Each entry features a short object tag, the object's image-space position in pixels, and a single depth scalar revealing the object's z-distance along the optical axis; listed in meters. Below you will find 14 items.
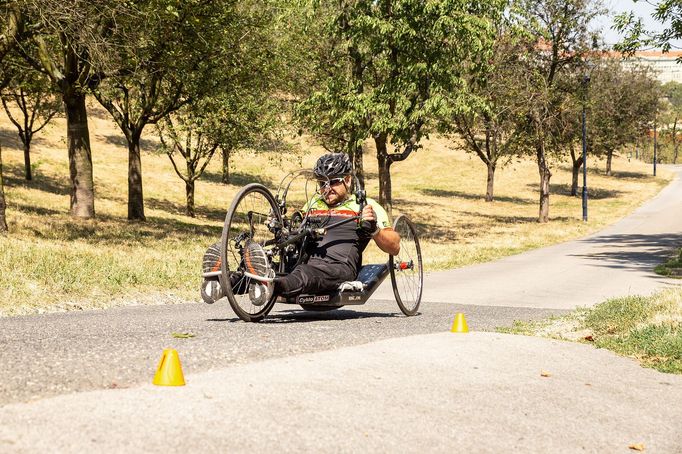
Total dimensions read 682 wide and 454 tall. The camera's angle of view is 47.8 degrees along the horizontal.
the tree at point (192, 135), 34.78
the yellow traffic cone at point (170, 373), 4.88
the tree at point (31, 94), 29.66
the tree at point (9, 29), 18.74
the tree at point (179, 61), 24.80
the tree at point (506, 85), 40.59
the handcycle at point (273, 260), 7.63
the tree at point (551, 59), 40.38
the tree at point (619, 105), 64.82
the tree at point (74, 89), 23.41
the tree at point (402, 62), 29.14
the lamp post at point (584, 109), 41.91
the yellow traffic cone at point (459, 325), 8.27
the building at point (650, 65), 75.69
